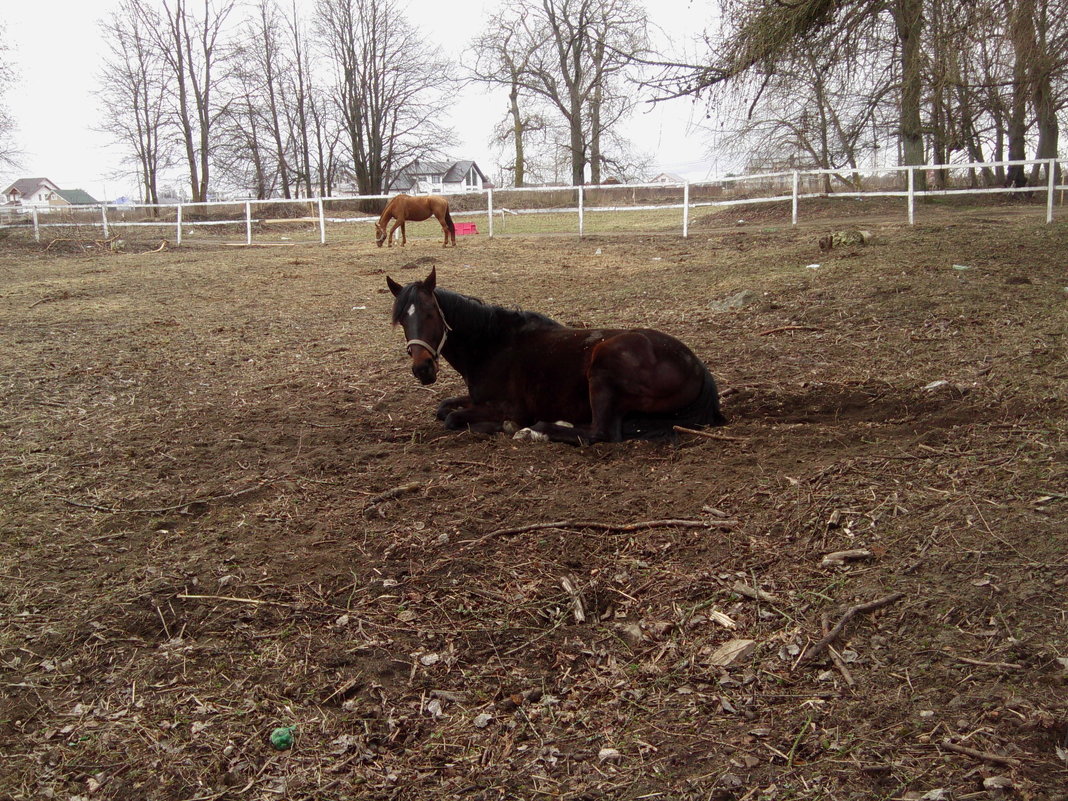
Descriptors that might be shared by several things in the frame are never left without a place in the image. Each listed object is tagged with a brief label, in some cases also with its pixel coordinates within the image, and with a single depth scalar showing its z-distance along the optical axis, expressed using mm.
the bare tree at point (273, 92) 41469
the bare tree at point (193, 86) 36469
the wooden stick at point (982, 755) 2186
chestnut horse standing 18828
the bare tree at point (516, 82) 36781
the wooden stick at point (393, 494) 4129
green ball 2475
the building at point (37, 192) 84750
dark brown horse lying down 5172
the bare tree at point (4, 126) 26050
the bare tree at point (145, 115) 38094
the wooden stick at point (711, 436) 4910
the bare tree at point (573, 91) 35969
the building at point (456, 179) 71156
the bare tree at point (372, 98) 40438
